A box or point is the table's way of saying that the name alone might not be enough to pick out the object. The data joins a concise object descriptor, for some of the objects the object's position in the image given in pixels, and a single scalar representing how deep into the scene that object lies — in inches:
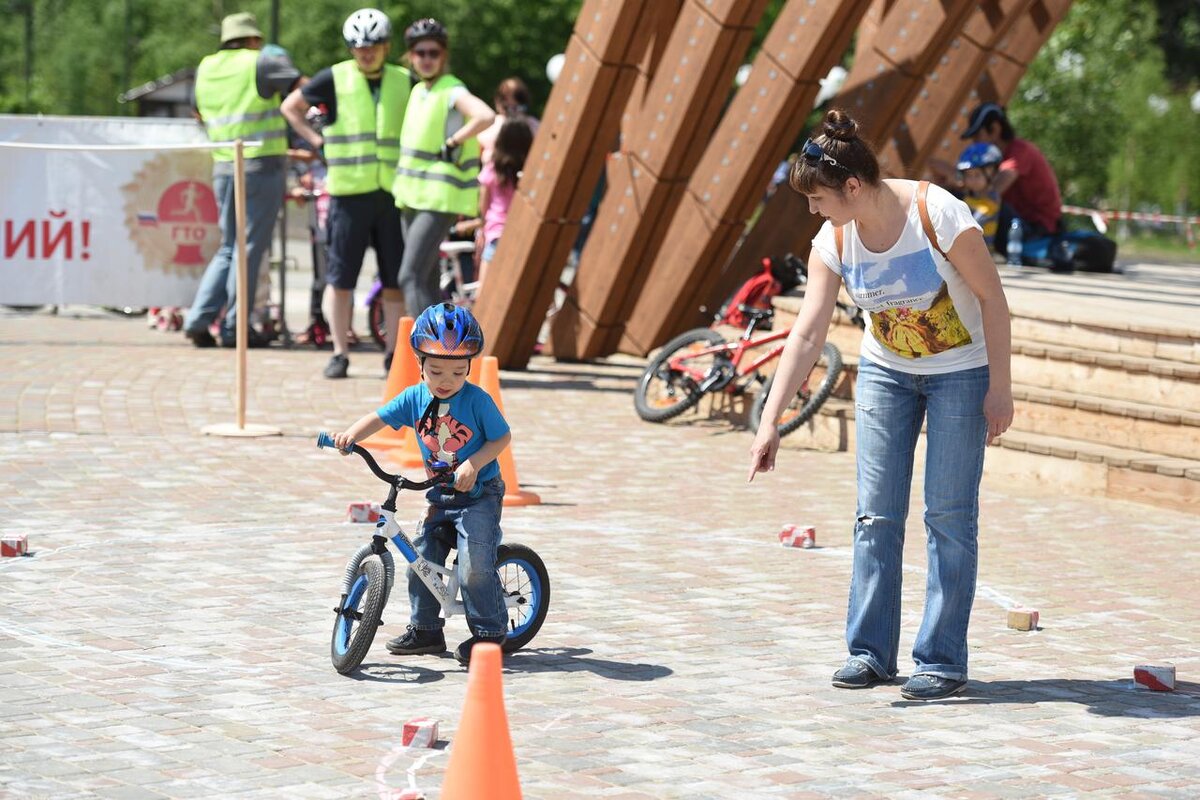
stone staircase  399.9
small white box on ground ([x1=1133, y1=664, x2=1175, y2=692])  244.4
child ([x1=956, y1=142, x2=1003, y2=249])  639.1
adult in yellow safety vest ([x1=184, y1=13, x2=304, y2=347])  581.3
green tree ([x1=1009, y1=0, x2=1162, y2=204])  1594.5
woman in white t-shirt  234.5
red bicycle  481.1
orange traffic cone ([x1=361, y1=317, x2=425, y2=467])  405.7
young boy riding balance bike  249.6
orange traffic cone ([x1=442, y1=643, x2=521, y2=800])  174.1
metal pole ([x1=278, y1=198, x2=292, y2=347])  623.0
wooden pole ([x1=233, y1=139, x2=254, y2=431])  432.5
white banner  559.5
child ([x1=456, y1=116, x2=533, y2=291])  597.6
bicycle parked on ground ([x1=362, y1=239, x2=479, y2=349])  618.8
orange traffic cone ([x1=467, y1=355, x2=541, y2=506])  357.1
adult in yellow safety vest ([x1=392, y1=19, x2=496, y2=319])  513.3
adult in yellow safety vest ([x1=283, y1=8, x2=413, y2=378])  529.7
